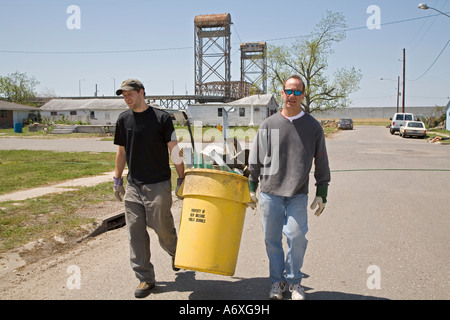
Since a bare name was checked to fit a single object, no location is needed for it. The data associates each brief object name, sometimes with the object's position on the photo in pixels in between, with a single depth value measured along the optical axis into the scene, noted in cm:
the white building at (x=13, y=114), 5471
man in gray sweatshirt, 401
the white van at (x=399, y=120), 4072
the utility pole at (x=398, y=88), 7075
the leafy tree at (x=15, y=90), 7869
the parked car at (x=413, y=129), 3344
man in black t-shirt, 428
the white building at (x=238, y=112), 5313
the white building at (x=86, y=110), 5859
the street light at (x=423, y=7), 2247
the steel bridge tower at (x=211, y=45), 6744
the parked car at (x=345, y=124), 5447
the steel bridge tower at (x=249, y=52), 7843
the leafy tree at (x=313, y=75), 4875
